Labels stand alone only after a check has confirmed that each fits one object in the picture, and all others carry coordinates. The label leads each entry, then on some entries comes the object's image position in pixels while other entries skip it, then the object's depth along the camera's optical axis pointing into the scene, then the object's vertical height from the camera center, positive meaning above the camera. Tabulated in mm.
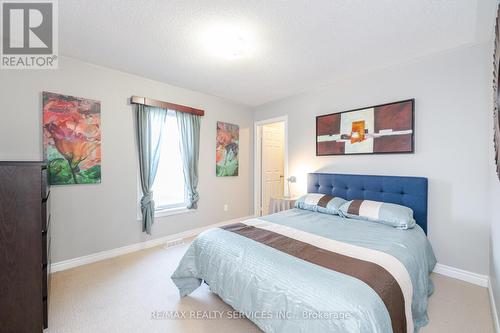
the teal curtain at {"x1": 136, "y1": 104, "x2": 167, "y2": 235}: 3143 +190
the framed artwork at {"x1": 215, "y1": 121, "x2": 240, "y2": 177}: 4145 +307
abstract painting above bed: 2689 +470
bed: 1149 -679
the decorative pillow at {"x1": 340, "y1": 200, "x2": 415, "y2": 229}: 2271 -519
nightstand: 3590 -636
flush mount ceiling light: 2076 +1253
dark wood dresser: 1537 -580
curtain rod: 3053 +902
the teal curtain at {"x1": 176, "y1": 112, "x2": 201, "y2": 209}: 3617 +260
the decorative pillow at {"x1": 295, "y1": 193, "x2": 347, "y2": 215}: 2844 -502
